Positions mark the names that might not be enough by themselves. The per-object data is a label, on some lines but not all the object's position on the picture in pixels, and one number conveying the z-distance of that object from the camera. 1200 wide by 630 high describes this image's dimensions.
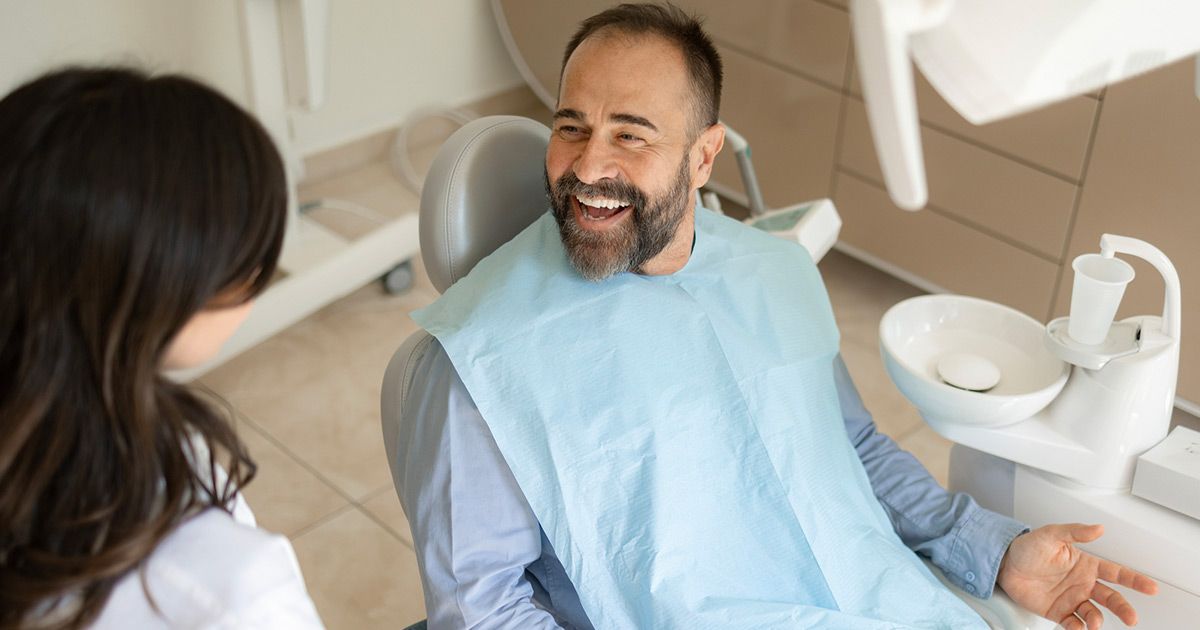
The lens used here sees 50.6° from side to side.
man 1.42
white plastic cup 1.49
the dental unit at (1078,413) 1.51
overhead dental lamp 0.70
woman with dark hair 0.88
